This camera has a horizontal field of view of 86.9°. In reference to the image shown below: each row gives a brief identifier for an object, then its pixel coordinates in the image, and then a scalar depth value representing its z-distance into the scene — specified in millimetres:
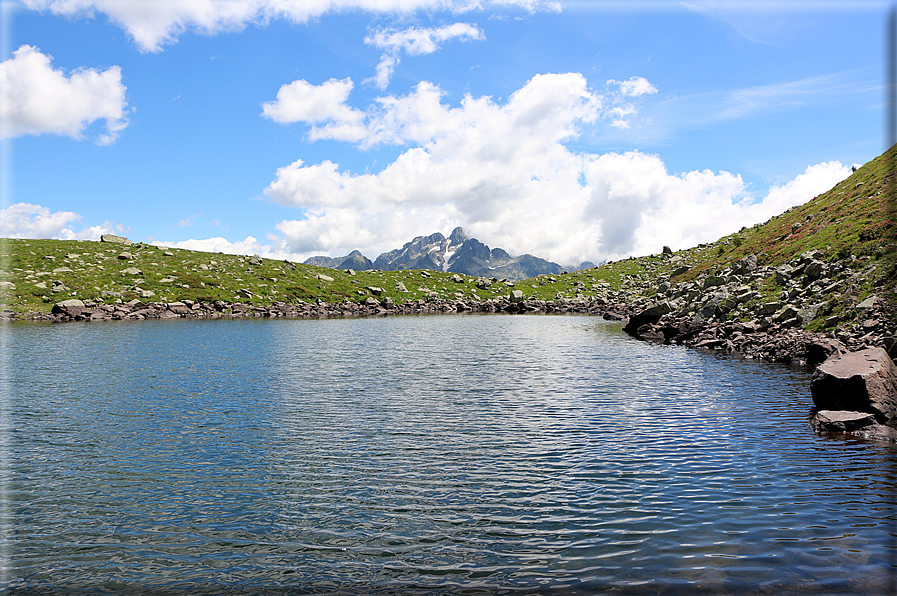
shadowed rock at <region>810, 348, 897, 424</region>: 24953
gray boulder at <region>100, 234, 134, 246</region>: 164338
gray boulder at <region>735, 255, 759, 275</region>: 75062
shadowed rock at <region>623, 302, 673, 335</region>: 79938
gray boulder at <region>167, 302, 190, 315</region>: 116938
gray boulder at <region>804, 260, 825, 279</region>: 55875
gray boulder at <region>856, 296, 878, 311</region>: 43875
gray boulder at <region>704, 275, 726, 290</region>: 80562
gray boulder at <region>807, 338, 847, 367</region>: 37375
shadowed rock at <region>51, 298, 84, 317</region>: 100812
